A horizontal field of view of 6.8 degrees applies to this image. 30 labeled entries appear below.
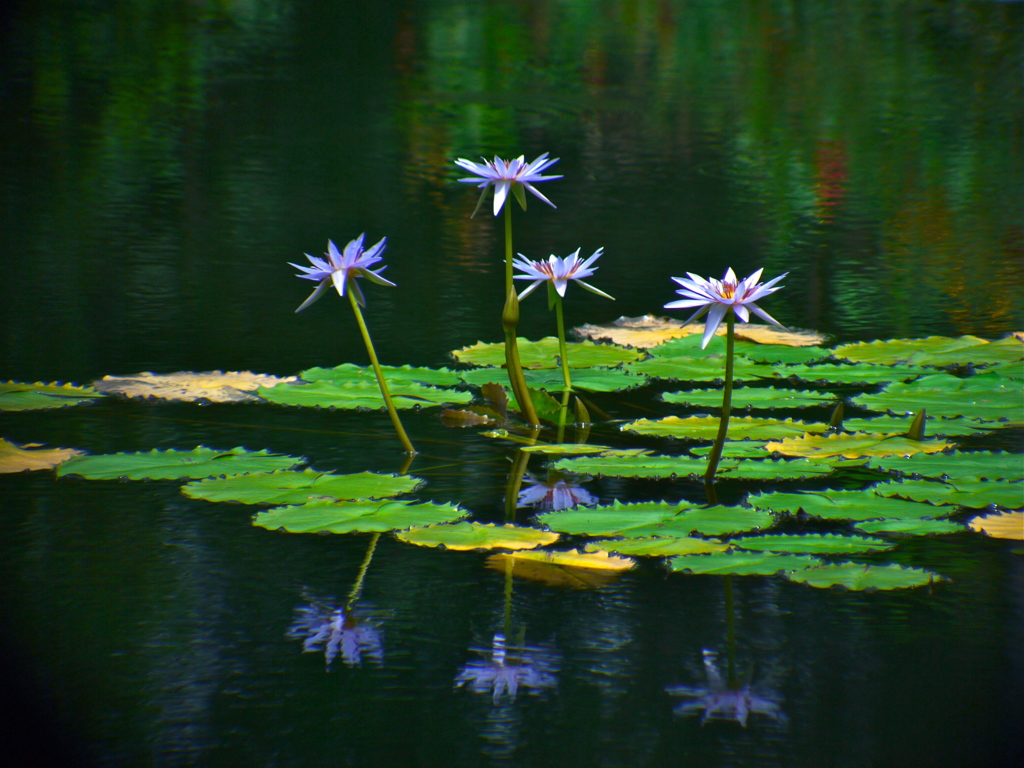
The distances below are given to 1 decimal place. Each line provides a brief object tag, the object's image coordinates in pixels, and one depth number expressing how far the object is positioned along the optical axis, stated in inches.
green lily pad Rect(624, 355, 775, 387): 411.4
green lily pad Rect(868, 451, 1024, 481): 390.2
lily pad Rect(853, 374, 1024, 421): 401.5
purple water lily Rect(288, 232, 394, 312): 391.4
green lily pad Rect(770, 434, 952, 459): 393.5
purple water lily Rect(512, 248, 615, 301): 400.0
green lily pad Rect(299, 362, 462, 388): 407.3
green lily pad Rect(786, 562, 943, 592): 378.5
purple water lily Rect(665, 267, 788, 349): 385.1
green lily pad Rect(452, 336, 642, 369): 413.9
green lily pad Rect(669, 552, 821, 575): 379.1
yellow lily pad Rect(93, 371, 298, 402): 404.4
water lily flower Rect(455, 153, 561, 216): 395.8
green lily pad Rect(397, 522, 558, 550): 382.7
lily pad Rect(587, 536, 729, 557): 381.3
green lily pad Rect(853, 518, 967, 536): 383.9
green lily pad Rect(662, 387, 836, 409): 404.0
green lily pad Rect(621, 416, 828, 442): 398.0
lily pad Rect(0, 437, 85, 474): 391.9
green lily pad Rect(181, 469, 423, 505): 387.6
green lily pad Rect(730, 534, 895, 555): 381.5
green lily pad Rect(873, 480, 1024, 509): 386.8
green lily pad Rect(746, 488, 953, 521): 385.4
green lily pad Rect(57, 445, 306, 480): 390.8
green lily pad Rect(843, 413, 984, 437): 398.0
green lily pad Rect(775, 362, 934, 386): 409.1
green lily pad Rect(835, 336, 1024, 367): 411.9
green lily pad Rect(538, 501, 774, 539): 383.3
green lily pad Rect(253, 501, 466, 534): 384.1
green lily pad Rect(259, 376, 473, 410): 403.3
